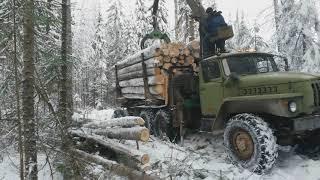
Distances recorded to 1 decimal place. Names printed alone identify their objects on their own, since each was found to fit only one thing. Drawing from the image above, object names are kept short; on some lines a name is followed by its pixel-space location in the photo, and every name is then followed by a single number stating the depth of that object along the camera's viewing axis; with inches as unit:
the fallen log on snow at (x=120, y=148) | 177.4
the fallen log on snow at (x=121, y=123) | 209.5
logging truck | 179.6
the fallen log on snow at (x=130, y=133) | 197.0
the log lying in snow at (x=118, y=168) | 168.2
